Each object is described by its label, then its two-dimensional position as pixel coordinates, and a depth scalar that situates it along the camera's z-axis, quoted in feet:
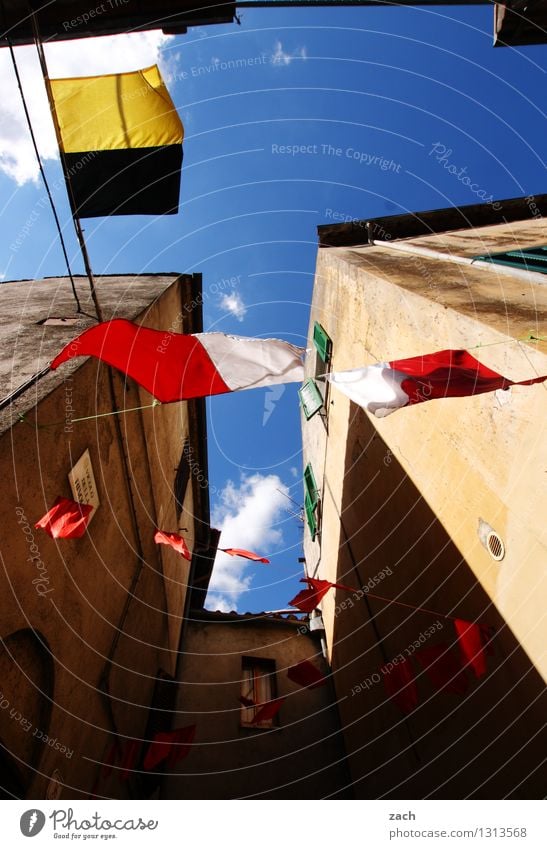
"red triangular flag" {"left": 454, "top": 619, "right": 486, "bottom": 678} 12.72
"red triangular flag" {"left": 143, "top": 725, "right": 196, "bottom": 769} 24.18
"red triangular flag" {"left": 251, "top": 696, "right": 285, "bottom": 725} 29.86
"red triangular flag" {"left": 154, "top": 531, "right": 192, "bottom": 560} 23.26
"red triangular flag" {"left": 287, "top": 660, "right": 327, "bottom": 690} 30.19
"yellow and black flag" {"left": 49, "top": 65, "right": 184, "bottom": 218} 17.10
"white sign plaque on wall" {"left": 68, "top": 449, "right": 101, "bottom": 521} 16.45
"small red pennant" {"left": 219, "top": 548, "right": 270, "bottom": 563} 26.32
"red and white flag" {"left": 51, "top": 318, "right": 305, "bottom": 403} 13.24
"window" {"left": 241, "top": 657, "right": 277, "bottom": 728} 31.68
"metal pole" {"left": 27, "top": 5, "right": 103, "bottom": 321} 13.60
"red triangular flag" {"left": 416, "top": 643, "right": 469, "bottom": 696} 14.49
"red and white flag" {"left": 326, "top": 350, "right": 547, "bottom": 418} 10.02
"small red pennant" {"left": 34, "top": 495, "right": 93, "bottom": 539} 13.12
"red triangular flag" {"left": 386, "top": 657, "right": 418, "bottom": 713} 18.30
